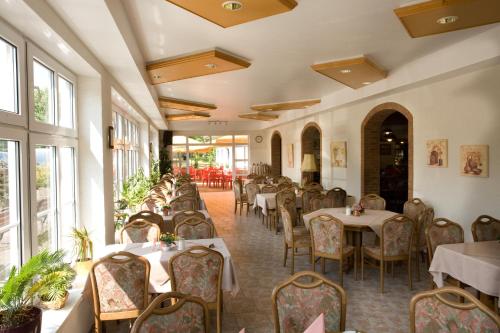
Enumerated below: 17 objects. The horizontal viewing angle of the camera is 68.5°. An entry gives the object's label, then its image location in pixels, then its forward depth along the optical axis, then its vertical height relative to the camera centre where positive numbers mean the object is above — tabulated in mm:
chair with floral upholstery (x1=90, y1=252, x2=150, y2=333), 3125 -1097
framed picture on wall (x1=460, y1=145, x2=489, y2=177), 5062 -54
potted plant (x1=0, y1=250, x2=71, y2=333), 2061 -848
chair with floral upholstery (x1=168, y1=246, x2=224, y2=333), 3338 -1042
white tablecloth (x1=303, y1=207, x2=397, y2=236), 5102 -905
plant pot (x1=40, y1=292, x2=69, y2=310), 2902 -1133
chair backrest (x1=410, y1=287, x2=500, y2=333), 2098 -940
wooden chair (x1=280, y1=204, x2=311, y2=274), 5434 -1208
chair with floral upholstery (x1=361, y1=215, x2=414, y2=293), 4656 -1065
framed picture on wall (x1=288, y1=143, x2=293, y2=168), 13664 +125
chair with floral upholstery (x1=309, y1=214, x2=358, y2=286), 4812 -1089
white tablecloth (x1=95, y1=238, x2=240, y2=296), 3576 -1076
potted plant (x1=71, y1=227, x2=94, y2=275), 3383 -903
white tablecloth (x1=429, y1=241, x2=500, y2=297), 3332 -1059
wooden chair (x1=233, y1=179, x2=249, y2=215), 10672 -1056
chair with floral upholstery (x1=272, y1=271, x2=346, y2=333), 2449 -982
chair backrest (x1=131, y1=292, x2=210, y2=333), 2080 -921
